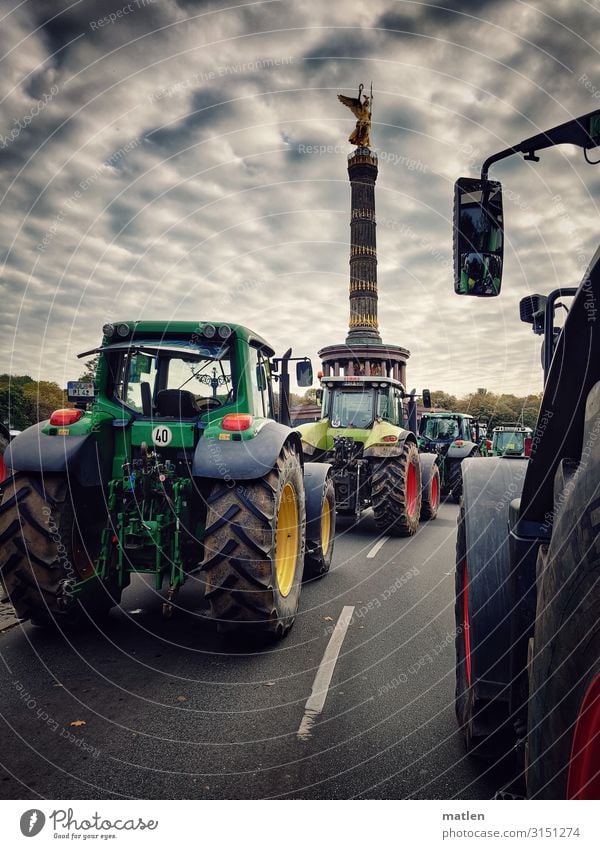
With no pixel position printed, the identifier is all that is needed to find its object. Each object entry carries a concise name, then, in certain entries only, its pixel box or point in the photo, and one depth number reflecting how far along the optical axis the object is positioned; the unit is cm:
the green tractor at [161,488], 377
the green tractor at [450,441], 1444
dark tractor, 114
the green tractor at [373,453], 866
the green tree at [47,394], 2192
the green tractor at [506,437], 1624
